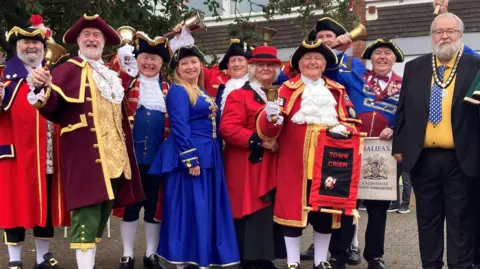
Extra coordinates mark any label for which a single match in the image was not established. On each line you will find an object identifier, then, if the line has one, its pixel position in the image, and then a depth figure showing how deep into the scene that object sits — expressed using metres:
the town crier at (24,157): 5.78
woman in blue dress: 5.80
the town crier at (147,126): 6.13
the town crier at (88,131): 5.14
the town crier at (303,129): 5.65
